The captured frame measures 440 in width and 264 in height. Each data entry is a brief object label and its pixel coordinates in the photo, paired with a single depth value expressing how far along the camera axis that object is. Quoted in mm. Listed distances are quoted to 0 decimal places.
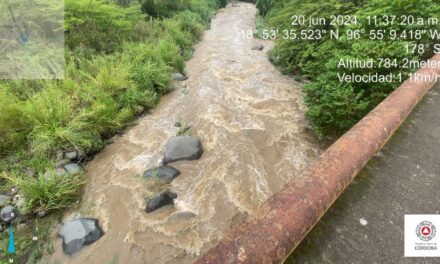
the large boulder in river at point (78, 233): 2968
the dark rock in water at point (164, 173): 3875
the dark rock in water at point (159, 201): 3404
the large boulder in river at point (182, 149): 4228
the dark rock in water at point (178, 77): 7077
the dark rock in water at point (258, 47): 9705
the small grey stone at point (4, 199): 3338
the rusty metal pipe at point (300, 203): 1168
